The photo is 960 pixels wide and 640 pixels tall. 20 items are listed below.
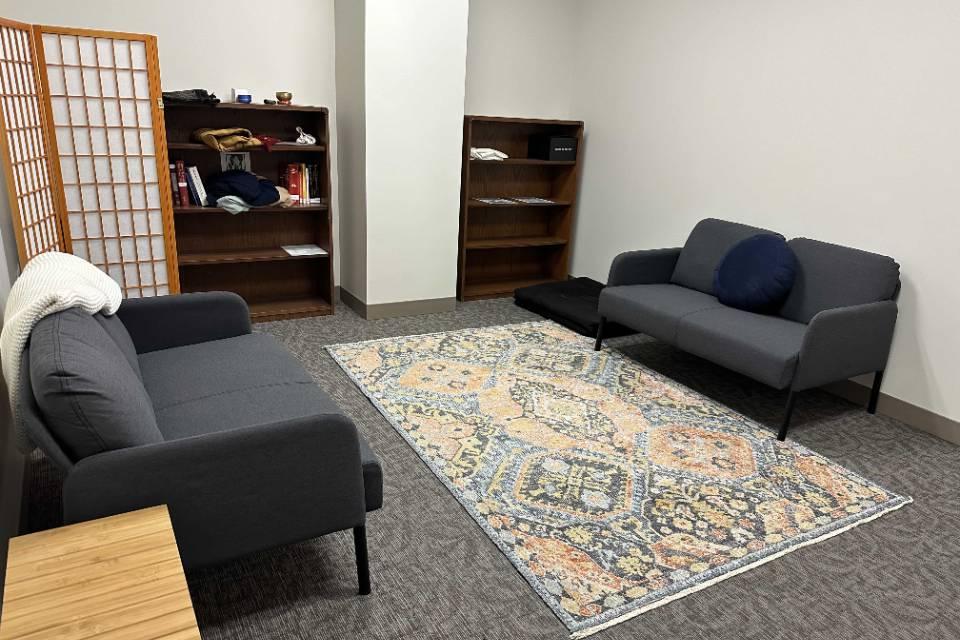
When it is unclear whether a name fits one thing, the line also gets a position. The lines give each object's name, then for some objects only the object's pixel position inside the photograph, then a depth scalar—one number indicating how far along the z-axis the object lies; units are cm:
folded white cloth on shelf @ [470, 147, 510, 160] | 448
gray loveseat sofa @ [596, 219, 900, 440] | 280
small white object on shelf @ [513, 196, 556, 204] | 484
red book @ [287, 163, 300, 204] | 403
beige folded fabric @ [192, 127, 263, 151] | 358
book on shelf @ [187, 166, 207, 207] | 369
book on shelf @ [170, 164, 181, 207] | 369
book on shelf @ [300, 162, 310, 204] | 405
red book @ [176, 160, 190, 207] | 367
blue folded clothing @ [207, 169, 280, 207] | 375
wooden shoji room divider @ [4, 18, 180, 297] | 299
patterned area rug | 200
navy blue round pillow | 323
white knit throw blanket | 157
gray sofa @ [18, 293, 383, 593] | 142
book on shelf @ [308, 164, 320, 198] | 411
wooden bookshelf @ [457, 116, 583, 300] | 473
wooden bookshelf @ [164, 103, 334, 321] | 382
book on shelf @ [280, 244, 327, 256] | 408
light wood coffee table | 110
